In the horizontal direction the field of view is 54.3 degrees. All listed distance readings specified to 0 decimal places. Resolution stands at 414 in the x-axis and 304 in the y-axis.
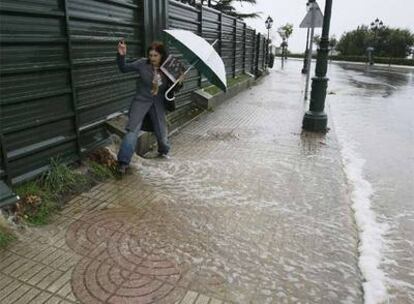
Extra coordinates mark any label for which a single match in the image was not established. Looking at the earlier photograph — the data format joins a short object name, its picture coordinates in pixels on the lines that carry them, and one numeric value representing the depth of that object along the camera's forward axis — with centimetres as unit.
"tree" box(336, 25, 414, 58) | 6131
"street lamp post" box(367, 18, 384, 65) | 5690
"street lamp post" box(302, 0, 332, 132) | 864
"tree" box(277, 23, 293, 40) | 5895
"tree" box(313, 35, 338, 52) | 7472
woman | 533
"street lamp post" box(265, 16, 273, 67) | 3688
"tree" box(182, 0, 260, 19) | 3538
